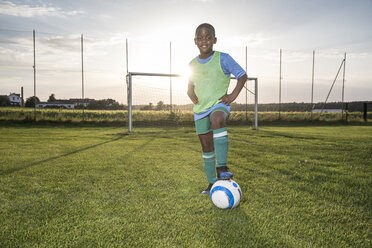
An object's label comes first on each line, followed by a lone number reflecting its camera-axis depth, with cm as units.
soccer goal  1203
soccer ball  253
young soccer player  277
